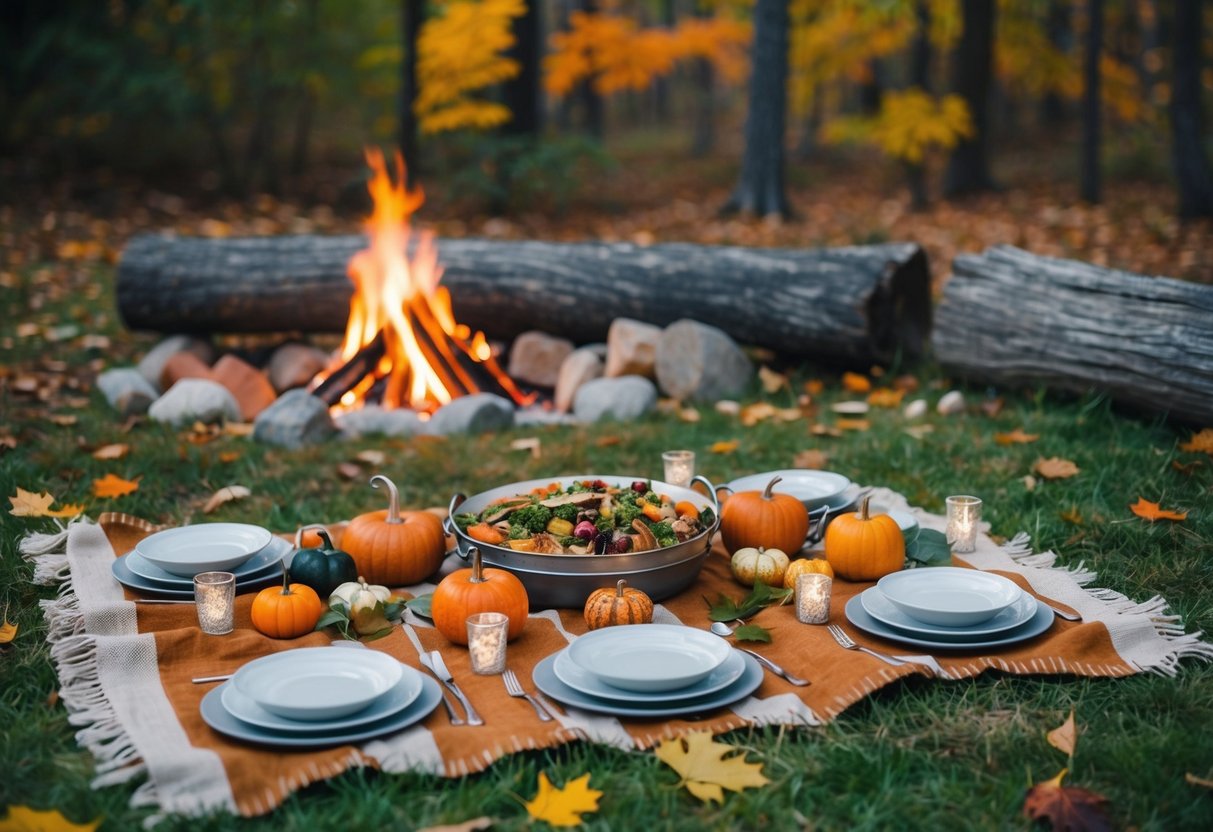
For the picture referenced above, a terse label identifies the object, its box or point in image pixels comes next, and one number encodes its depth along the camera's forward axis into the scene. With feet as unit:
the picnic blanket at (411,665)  7.91
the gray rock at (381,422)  18.39
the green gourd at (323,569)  11.14
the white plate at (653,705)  8.62
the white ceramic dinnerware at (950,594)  9.82
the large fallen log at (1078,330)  15.38
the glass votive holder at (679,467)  13.42
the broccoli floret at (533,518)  11.02
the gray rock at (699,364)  19.69
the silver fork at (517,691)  8.78
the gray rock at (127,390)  18.75
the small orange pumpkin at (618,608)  10.07
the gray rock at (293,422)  17.35
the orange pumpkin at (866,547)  11.28
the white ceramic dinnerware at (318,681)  8.20
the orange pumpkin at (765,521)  11.90
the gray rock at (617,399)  18.97
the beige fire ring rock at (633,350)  20.12
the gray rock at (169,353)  21.25
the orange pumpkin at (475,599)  9.89
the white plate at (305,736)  8.09
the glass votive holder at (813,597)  10.22
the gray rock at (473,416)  18.33
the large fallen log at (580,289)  19.71
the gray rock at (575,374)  20.39
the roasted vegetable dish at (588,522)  10.71
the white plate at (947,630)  9.78
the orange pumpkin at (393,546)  11.46
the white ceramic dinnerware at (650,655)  8.68
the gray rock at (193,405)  18.35
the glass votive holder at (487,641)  9.35
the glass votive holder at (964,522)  12.12
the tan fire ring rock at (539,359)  21.67
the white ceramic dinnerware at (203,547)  11.05
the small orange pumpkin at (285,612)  10.23
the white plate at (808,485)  12.96
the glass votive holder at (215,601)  10.06
